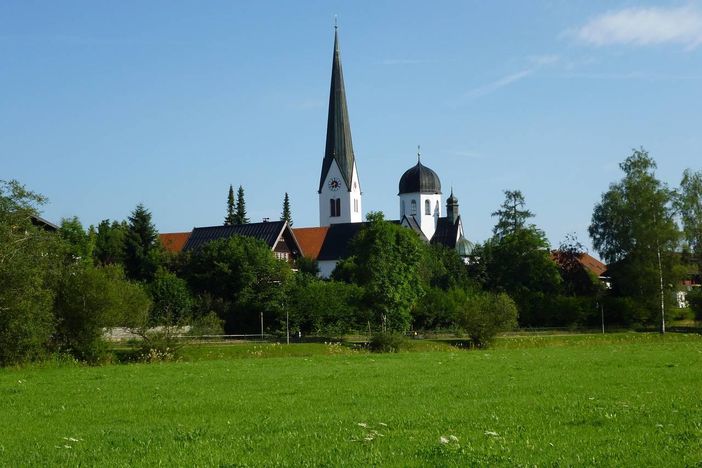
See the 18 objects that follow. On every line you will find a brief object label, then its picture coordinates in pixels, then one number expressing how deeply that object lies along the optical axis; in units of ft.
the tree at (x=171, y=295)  211.41
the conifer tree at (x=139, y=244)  257.75
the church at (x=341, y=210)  342.85
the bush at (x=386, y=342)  152.46
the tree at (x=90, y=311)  130.72
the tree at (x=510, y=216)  300.81
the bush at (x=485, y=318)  169.27
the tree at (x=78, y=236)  242.00
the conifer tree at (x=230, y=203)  493.93
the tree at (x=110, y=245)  266.57
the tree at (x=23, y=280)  117.50
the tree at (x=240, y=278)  214.48
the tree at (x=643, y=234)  216.74
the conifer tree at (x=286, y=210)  543.39
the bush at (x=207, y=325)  157.54
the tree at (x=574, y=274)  269.66
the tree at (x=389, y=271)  196.54
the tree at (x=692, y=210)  221.25
